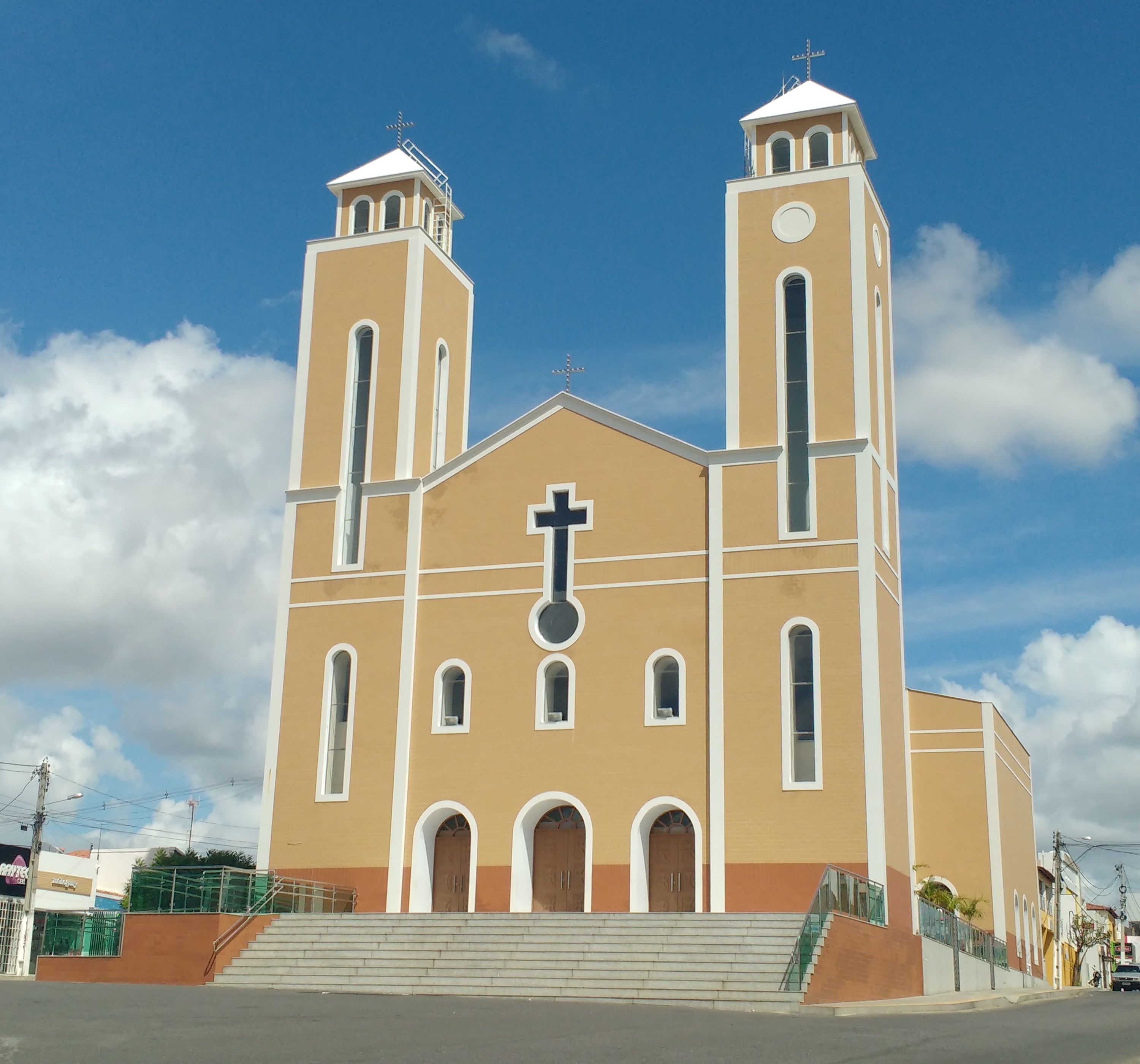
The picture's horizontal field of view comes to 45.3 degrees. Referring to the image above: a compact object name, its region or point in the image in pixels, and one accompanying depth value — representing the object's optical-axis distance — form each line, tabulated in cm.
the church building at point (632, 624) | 2619
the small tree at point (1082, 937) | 5865
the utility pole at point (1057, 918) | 4575
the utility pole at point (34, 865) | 3725
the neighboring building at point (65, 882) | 5306
